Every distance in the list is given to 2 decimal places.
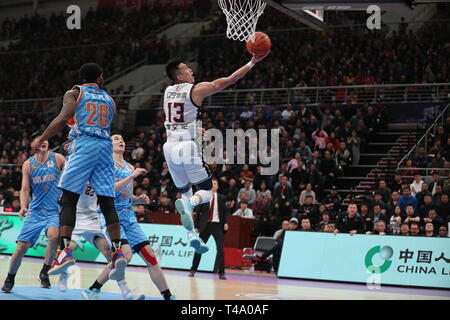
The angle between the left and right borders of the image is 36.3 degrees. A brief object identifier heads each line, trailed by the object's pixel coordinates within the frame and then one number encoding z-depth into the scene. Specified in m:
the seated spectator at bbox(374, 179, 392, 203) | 16.53
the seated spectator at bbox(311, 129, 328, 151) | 20.41
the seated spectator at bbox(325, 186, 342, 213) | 17.45
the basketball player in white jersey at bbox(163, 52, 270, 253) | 8.15
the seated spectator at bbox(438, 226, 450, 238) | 14.23
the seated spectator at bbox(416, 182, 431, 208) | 16.09
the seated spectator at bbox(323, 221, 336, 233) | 15.15
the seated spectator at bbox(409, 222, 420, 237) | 14.12
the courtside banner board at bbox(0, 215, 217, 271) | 15.64
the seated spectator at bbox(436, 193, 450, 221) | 15.39
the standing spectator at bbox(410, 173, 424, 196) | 16.95
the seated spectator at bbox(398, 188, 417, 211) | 15.96
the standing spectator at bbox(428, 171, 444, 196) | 16.62
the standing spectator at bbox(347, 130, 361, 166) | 20.27
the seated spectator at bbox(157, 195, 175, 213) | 18.72
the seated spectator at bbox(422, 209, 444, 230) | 14.55
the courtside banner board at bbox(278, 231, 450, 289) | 13.14
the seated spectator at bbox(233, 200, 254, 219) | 17.91
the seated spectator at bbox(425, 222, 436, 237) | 13.82
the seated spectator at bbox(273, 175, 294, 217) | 17.84
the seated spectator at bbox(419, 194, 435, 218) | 15.48
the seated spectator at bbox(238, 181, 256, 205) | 18.84
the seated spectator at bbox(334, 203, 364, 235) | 14.91
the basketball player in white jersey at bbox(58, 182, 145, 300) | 9.15
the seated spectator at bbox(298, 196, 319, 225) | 16.89
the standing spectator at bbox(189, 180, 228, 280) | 14.26
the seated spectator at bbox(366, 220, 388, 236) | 14.12
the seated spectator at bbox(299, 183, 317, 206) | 18.06
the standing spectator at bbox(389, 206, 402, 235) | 14.98
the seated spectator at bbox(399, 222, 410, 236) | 14.10
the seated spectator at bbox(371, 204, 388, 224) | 15.08
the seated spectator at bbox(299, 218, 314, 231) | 15.52
